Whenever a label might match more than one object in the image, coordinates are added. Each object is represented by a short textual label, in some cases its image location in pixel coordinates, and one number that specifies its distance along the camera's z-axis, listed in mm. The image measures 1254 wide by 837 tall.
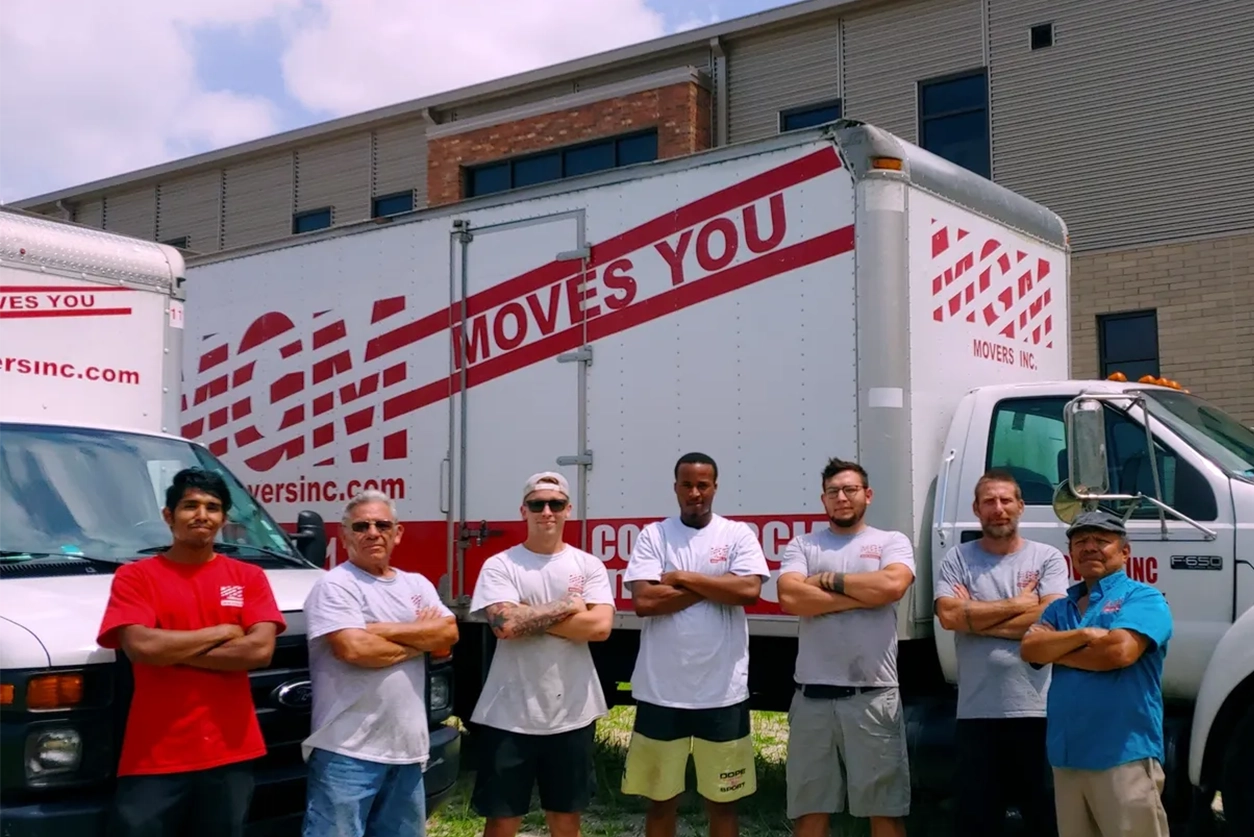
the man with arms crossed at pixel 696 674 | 4996
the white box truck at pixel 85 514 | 4051
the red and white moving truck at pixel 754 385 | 5438
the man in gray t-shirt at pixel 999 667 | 4883
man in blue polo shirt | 4230
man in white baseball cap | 4766
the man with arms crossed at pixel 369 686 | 4258
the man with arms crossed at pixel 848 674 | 5031
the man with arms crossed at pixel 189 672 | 3855
